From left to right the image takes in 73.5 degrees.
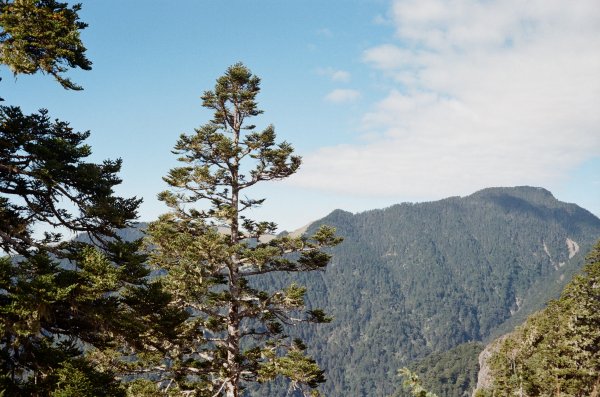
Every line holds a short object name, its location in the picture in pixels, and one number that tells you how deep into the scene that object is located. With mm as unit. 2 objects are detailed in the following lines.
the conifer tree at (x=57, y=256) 8398
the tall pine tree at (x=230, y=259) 15977
